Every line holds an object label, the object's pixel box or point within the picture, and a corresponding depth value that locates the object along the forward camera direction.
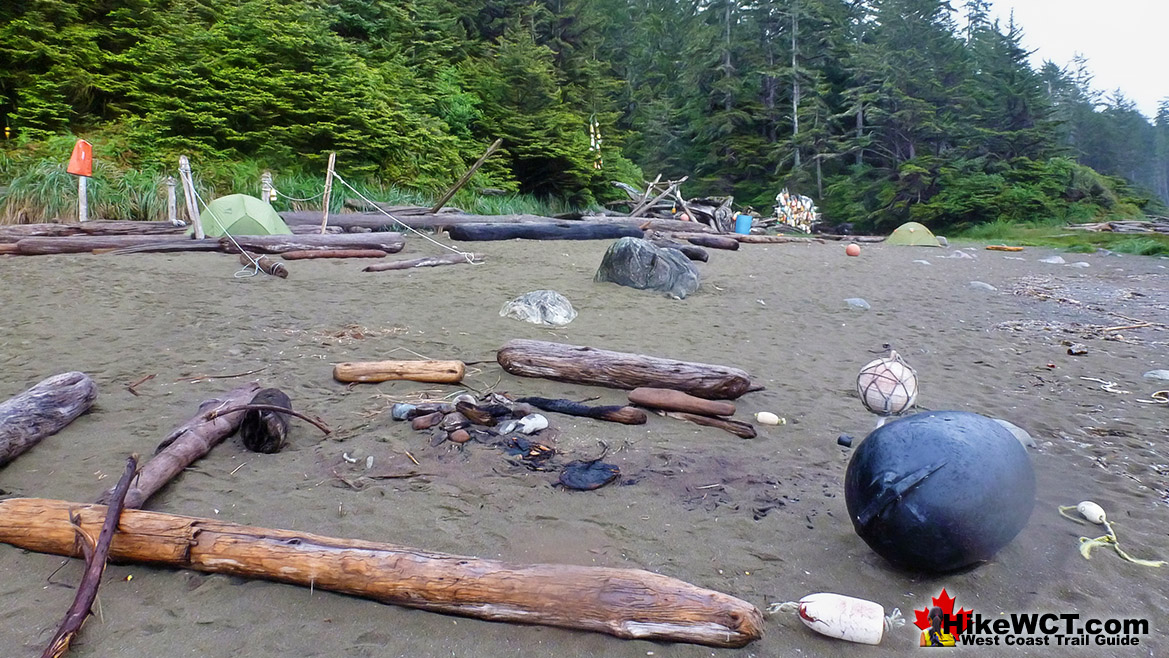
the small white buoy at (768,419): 4.21
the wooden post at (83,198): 11.01
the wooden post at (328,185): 11.23
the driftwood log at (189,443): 2.93
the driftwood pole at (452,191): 12.63
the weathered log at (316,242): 10.30
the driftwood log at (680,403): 4.21
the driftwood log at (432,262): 9.30
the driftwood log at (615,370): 4.46
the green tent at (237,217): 10.88
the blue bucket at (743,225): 20.47
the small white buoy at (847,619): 2.19
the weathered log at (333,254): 9.91
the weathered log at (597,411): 4.11
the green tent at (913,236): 17.85
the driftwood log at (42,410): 3.39
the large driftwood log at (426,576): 2.16
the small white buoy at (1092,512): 2.98
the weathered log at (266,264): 8.47
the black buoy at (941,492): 2.39
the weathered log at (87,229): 9.92
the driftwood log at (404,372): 4.64
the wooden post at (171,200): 11.73
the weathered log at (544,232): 13.43
